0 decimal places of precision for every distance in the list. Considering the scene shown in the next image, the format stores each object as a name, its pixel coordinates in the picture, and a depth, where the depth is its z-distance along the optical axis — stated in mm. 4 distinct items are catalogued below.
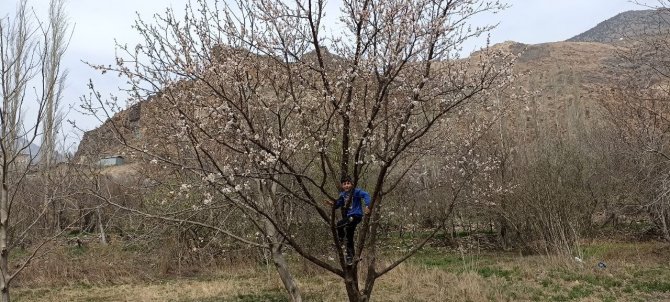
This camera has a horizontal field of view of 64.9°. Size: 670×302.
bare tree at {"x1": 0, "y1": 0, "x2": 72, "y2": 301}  5582
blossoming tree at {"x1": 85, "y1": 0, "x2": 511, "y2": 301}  5105
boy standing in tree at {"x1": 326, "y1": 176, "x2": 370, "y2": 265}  5438
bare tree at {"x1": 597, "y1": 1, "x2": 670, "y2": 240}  9531
